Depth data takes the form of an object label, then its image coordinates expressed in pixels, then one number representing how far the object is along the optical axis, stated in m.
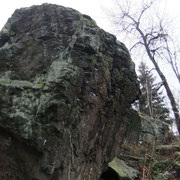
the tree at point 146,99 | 19.27
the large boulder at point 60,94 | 2.57
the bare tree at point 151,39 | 11.19
